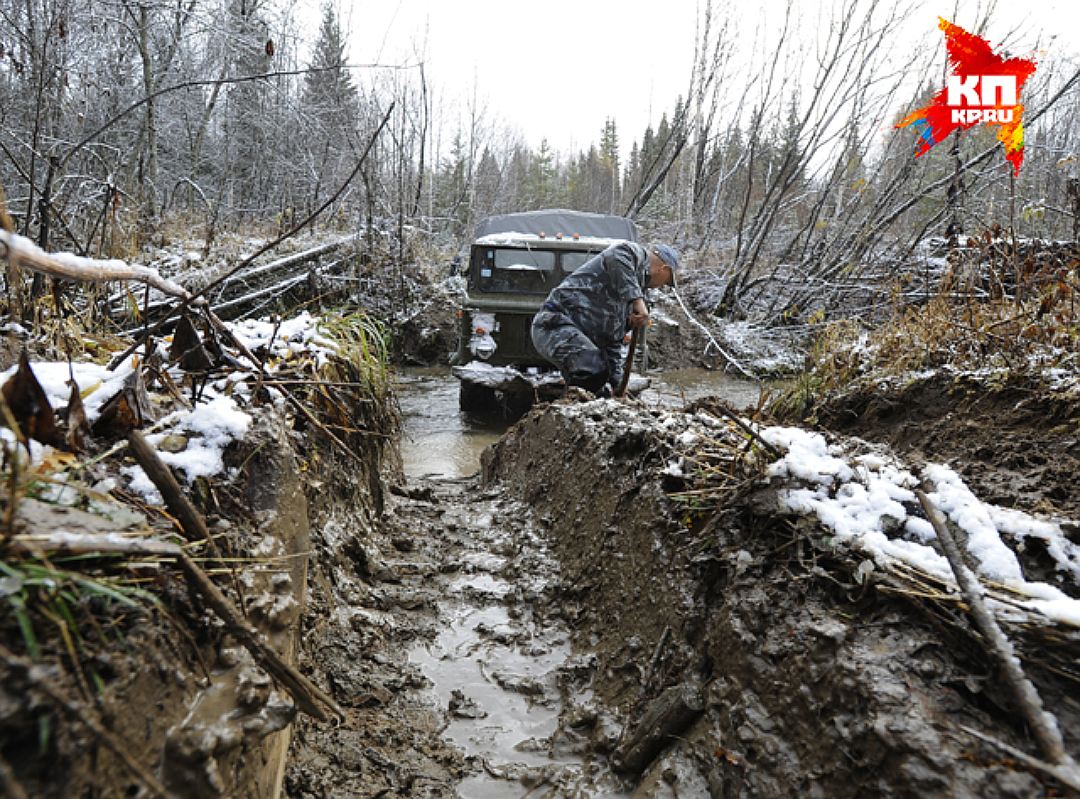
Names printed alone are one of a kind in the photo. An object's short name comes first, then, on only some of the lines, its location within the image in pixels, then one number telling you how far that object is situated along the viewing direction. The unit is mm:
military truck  6762
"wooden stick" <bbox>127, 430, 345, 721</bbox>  1022
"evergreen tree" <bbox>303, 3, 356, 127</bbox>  12062
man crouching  5238
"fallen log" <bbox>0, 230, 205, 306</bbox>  1007
